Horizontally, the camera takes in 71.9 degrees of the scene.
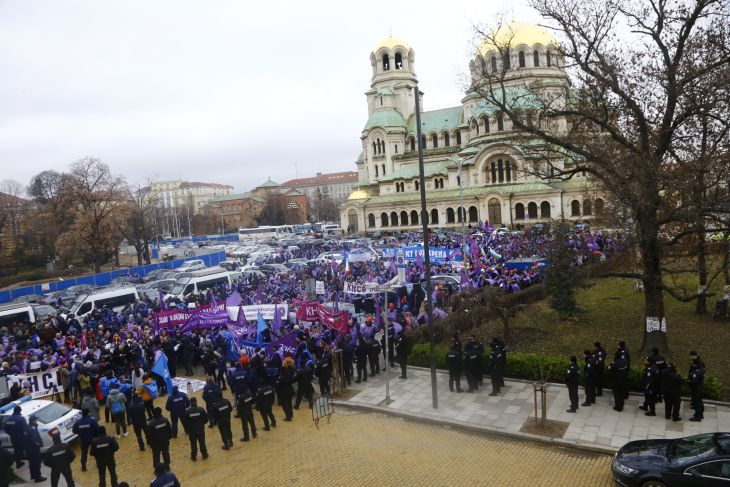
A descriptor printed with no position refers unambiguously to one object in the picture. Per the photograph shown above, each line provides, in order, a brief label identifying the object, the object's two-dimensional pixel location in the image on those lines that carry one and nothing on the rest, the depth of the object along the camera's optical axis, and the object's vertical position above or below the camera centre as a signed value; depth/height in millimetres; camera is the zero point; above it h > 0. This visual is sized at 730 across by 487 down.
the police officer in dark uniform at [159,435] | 10062 -4047
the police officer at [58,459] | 9414 -4068
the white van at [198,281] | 30219 -3058
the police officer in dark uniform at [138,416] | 11328 -4034
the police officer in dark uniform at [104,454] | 9602 -4125
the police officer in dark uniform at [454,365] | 13348 -4018
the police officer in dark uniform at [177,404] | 11461 -3900
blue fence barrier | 34494 -2991
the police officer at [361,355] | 14875 -3985
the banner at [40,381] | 13991 -3863
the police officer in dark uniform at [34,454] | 10406 -4335
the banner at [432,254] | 23344 -1851
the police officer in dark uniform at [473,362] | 13289 -3938
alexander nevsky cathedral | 59531 +6843
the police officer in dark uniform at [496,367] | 12914 -4025
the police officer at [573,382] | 11375 -4000
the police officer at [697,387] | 10336 -3890
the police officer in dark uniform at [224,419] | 10785 -4075
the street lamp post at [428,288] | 12023 -1807
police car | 11570 -4121
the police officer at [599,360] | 11789 -3656
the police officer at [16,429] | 10664 -3902
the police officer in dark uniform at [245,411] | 11172 -4064
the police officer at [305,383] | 13047 -4138
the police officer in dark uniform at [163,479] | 7465 -3640
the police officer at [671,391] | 10305 -3974
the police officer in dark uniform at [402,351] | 14648 -3903
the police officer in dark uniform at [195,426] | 10422 -4044
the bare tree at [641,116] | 12289 +2290
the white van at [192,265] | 38012 -2627
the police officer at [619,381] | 11320 -4036
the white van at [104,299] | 26391 -3271
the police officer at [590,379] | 11781 -4090
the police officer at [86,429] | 10469 -3917
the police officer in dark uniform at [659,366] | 10898 -3646
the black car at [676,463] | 7309 -4067
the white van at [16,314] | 23953 -3307
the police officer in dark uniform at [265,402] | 11672 -4080
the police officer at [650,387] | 10914 -4061
